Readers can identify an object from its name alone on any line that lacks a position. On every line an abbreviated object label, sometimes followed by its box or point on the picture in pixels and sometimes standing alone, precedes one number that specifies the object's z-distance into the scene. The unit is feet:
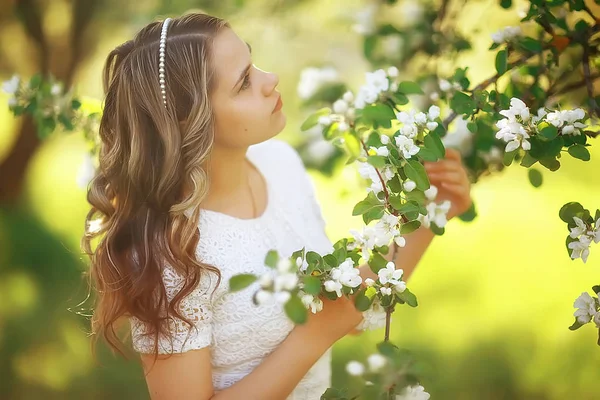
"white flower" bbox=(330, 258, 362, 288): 3.54
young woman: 4.21
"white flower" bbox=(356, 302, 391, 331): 4.16
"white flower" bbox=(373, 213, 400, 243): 3.64
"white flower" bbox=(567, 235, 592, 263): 3.72
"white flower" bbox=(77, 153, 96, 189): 5.97
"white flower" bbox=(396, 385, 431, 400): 3.37
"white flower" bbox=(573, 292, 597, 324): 3.86
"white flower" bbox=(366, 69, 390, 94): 4.74
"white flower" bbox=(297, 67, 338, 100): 6.79
